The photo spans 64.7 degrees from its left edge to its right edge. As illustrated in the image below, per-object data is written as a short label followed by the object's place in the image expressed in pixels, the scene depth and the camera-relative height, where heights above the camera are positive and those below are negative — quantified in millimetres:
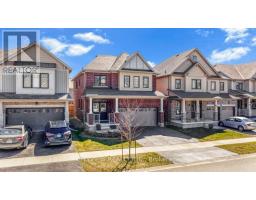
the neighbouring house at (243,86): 28744 +2086
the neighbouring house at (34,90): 17922 +800
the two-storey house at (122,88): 21375 +1192
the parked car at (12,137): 12945 -2521
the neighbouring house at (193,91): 23750 +1142
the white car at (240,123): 20828 -2509
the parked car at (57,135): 13770 -2484
